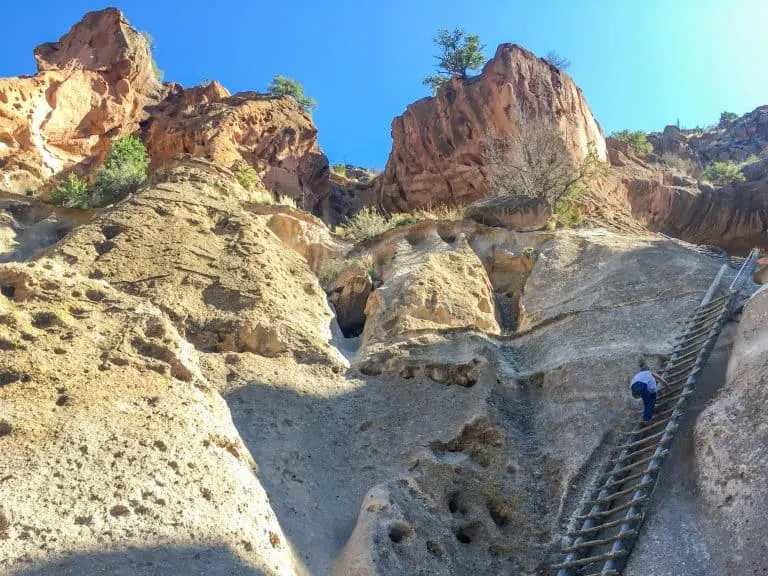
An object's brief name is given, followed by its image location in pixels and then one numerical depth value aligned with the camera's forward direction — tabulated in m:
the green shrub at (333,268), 14.57
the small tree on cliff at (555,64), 29.64
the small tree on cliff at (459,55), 32.66
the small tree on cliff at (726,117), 52.51
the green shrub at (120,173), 18.45
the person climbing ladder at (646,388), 8.11
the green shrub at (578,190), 18.47
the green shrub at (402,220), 17.22
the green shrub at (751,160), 36.97
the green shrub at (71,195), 17.52
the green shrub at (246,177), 18.55
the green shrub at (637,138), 38.94
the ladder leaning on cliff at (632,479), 6.63
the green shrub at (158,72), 33.86
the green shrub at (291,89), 36.19
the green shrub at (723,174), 33.88
